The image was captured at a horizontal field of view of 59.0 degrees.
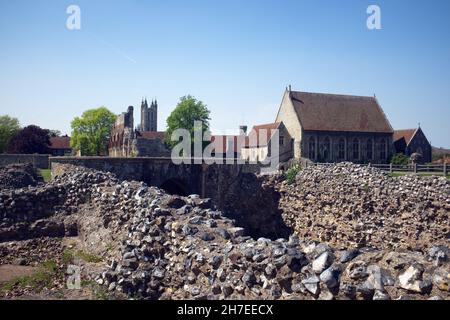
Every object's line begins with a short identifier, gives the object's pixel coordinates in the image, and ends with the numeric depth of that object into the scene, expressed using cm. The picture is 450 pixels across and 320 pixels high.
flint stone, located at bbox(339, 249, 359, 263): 776
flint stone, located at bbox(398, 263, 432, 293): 666
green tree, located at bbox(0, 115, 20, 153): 6169
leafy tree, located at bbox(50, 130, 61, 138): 10244
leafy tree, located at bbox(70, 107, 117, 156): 6325
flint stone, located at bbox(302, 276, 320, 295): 719
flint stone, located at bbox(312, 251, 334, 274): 752
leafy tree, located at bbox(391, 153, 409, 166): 4076
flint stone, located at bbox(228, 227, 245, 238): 1009
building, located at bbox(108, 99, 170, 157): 4444
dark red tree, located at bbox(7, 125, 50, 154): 5675
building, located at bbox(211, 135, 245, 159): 5303
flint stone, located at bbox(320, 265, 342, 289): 715
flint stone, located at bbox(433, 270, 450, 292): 664
